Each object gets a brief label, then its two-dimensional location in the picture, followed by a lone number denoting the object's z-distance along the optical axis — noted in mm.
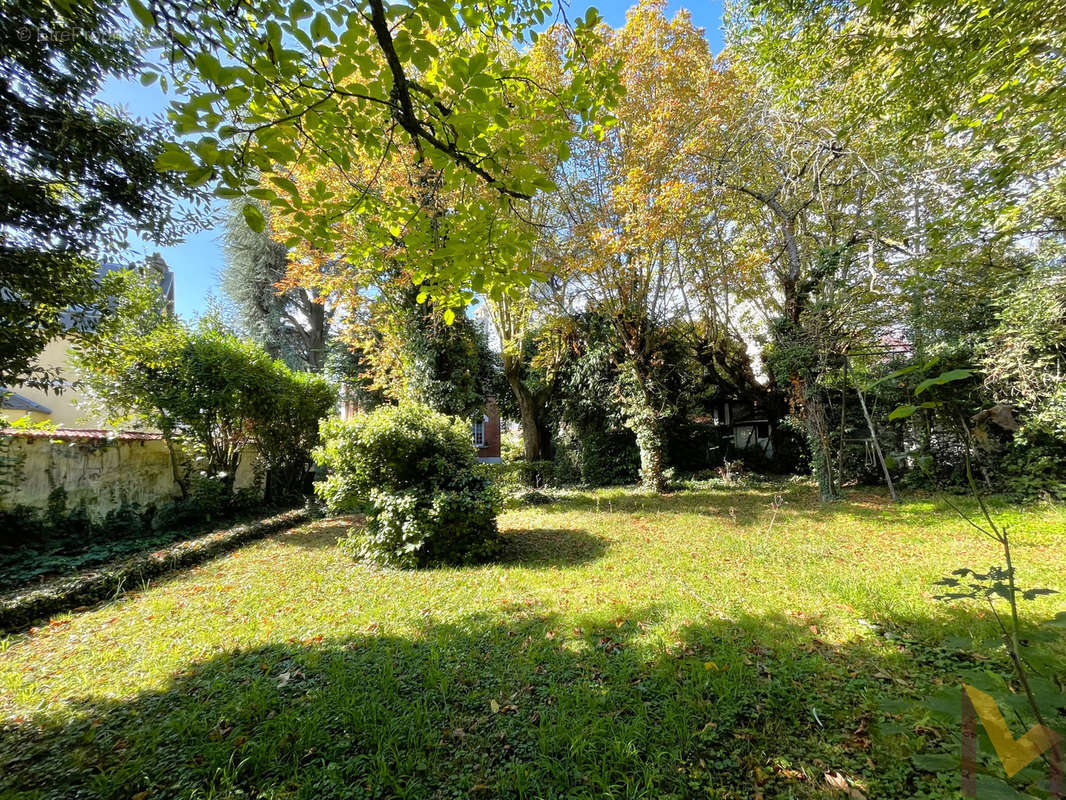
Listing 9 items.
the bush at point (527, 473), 13148
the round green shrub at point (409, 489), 5879
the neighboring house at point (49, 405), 10359
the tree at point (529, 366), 12531
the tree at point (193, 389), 7355
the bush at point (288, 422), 9883
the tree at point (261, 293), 19141
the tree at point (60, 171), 3596
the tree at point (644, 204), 8664
